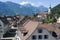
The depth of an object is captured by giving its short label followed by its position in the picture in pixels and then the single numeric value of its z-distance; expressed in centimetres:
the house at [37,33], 1455
